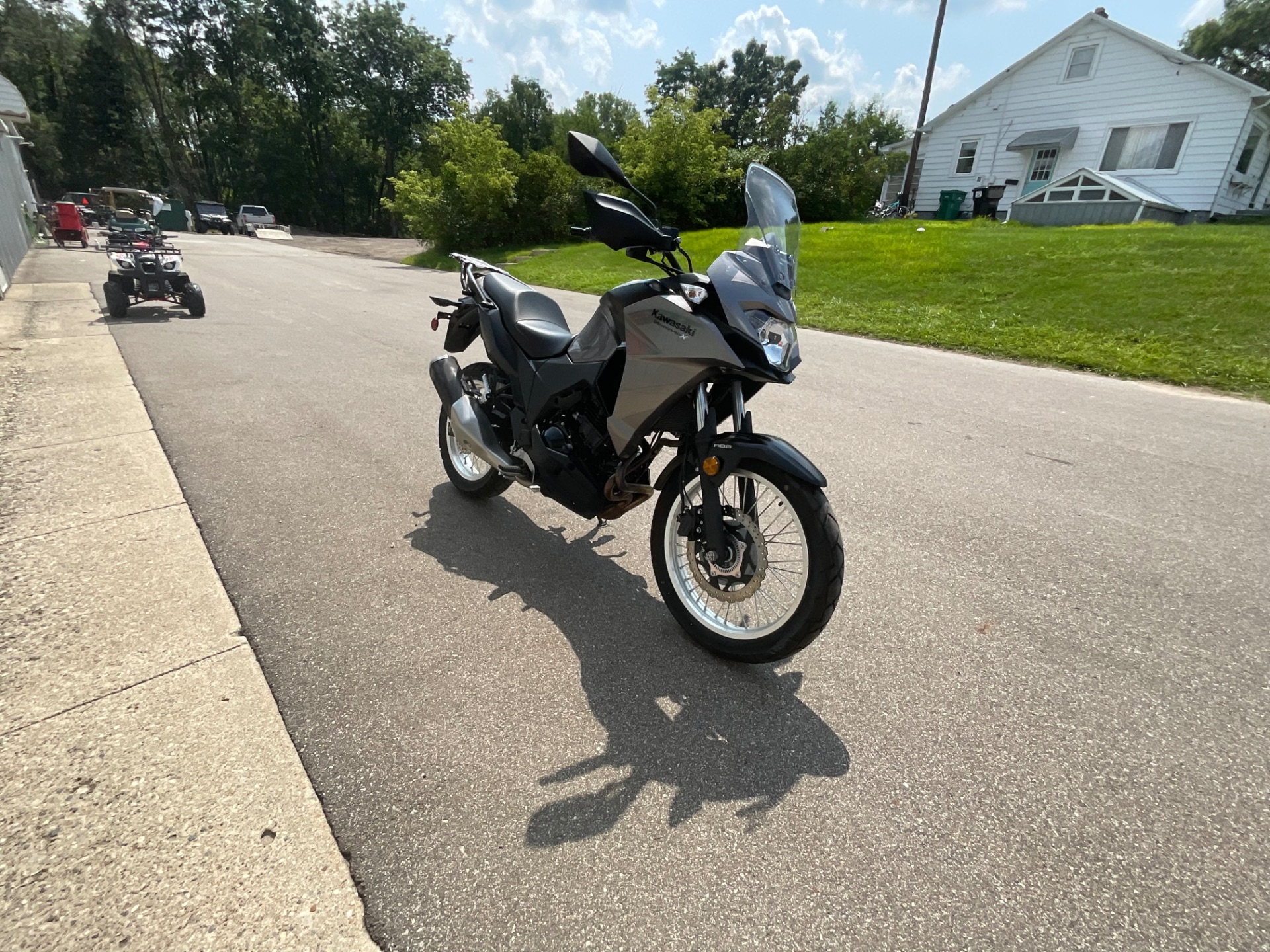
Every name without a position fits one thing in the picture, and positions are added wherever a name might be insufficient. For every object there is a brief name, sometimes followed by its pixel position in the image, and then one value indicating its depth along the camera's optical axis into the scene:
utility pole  23.92
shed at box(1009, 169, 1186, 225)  18.69
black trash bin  22.70
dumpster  36.91
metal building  14.58
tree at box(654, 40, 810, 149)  59.03
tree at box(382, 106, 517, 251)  23.17
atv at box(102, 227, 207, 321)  8.98
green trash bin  23.92
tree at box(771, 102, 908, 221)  26.62
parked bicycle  27.39
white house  19.23
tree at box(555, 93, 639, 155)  47.35
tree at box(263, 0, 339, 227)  45.75
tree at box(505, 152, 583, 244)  24.68
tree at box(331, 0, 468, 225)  46.50
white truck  37.84
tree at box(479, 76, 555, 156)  48.41
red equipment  23.00
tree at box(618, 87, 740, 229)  24.09
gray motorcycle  2.18
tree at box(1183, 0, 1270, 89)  33.84
